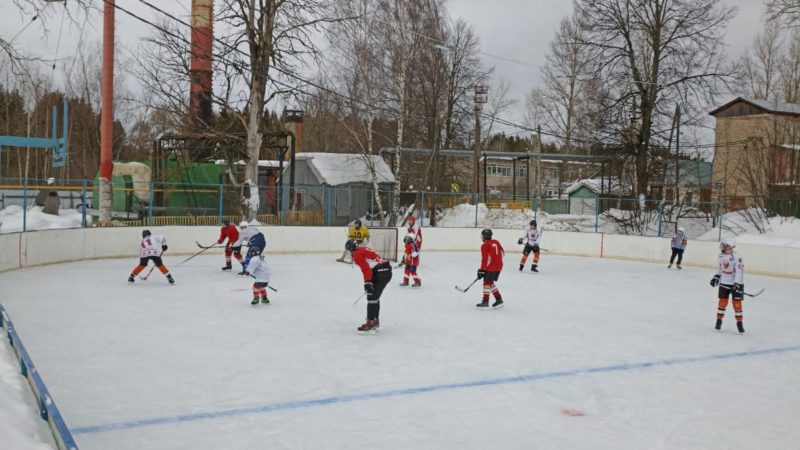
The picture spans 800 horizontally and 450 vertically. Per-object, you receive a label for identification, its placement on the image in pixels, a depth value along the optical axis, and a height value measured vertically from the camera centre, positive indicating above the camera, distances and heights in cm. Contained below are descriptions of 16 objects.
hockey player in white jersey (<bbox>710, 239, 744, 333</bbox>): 922 -78
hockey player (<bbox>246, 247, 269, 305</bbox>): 982 -98
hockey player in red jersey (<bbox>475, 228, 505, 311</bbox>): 1052 -79
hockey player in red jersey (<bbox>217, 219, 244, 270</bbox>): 1393 -59
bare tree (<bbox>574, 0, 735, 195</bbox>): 2728 +656
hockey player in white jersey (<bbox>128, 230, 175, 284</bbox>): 1177 -78
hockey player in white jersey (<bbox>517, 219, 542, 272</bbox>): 1590 -54
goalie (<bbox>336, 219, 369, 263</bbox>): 1380 -41
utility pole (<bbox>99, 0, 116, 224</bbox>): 1667 +257
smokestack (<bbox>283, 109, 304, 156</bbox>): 3588 +495
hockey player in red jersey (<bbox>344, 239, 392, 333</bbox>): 845 -81
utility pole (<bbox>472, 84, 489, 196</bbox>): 2714 +480
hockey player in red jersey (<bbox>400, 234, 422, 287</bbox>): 1274 -89
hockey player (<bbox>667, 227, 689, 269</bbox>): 1783 -60
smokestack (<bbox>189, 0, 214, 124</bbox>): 2394 +544
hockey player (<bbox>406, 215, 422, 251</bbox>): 1336 -35
